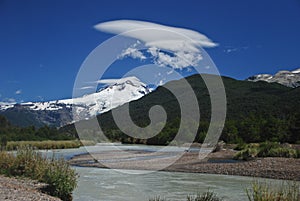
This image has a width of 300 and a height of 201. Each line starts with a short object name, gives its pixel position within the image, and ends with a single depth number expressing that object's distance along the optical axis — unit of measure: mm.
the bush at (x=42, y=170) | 14312
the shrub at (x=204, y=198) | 11334
